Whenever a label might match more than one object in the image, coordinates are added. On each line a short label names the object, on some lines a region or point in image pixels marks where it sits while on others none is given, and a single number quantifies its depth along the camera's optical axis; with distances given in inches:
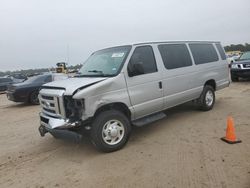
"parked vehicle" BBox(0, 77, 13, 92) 661.2
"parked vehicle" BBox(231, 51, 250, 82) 393.6
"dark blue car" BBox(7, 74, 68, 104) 354.9
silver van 132.5
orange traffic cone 141.4
